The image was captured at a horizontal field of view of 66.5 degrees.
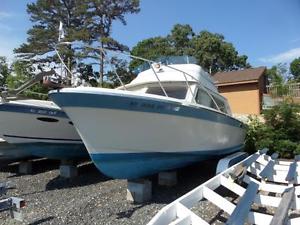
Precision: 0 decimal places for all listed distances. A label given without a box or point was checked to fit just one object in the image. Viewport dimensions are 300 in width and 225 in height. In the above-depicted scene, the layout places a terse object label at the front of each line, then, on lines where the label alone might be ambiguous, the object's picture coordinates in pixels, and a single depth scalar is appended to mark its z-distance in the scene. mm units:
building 14411
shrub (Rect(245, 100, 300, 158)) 7316
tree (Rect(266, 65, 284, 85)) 20363
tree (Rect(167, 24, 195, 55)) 26150
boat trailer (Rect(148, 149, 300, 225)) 2365
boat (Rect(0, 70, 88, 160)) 5052
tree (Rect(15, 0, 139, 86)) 16182
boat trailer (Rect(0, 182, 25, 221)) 3150
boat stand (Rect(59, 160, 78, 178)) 5192
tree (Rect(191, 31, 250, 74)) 25512
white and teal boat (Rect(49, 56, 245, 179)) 3448
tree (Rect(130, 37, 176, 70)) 24853
